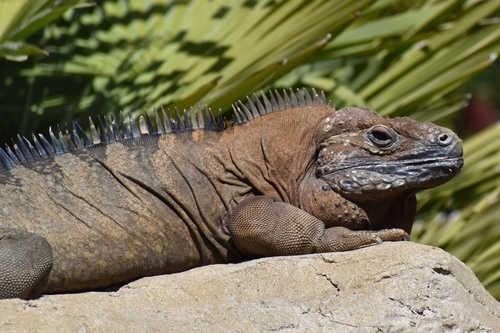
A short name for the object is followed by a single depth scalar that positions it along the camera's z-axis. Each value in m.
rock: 7.36
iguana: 8.61
